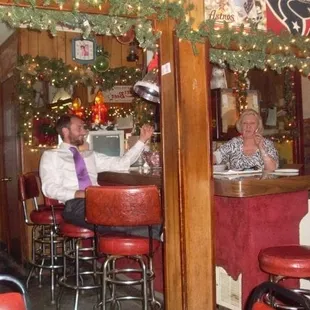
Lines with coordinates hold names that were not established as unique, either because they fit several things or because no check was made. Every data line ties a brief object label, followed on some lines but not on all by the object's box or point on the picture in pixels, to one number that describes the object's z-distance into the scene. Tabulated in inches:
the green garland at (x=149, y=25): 94.4
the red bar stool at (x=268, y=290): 51.7
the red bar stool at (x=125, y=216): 98.5
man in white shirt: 132.4
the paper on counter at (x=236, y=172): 119.7
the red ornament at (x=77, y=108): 222.1
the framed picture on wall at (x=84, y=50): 198.5
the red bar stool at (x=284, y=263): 90.2
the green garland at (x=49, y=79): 195.3
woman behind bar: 154.9
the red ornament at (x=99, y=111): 223.5
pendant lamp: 129.4
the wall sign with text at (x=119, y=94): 239.3
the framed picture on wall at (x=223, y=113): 212.1
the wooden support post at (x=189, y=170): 102.8
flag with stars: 128.4
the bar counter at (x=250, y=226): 107.4
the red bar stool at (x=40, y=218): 152.3
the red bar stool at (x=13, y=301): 54.4
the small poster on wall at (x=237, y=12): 115.4
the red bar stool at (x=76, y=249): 124.3
